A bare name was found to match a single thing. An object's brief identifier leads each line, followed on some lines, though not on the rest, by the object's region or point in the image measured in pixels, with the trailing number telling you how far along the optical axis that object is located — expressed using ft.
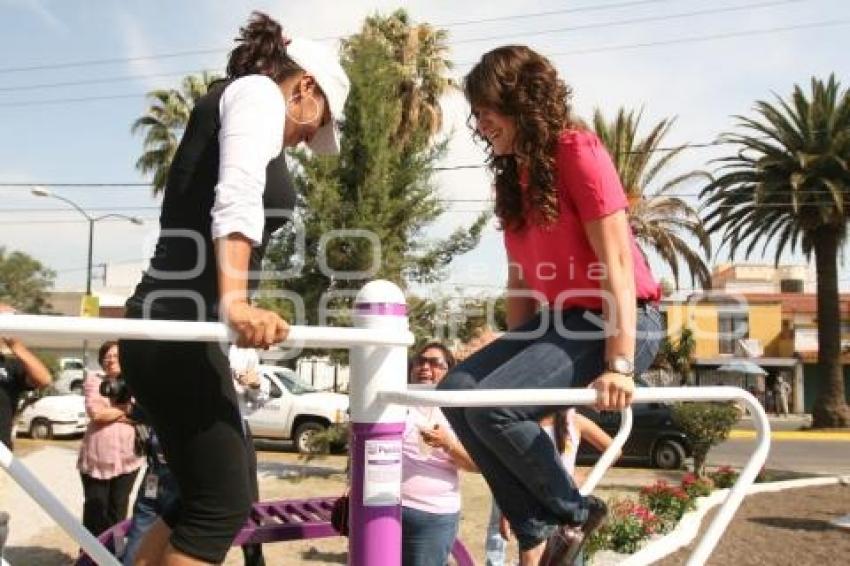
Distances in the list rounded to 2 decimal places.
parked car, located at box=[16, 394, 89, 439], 52.03
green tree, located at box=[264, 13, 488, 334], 43.57
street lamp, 78.98
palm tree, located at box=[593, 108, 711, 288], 75.46
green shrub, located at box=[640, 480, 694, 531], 24.86
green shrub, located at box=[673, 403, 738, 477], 39.50
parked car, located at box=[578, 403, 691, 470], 46.73
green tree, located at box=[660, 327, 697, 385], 95.55
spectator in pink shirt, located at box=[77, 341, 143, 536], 20.81
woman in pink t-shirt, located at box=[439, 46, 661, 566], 7.02
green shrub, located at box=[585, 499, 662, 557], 21.09
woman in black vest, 5.59
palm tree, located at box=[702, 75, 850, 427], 73.61
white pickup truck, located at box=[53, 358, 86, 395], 76.07
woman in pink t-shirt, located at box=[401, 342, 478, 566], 11.68
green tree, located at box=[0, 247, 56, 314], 204.14
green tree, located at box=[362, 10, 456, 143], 74.02
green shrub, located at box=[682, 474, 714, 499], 27.99
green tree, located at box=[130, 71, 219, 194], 94.84
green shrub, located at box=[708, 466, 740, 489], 33.55
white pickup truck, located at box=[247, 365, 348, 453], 46.26
